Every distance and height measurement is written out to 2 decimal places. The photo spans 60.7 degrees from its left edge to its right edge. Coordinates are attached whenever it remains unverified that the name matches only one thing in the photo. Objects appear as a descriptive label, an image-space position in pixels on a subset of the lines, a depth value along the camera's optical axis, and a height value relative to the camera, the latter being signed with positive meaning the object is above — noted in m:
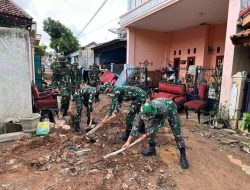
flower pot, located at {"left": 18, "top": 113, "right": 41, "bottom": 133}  4.85 -1.27
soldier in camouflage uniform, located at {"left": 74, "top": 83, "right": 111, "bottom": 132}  5.26 -0.78
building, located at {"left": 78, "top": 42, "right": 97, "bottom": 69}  20.45 +1.12
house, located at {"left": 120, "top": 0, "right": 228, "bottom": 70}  8.44 +2.15
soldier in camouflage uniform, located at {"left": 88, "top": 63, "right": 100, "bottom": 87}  13.52 -0.48
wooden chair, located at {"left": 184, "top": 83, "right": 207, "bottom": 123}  6.57 -0.98
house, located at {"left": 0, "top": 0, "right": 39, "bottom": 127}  4.83 -0.18
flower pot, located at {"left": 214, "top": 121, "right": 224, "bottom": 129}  5.98 -1.48
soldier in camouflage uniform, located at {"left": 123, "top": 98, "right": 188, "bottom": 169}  3.53 -0.86
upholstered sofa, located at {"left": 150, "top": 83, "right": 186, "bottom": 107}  7.46 -0.81
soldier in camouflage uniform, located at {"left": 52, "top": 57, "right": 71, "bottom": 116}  7.74 -0.32
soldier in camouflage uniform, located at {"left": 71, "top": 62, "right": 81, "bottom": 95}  8.25 -0.56
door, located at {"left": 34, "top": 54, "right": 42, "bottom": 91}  10.46 -0.21
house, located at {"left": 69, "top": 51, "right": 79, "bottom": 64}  25.01 +1.45
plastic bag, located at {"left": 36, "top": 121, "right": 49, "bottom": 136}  4.96 -1.44
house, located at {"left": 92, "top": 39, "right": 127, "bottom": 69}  16.41 +1.29
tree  25.16 +3.81
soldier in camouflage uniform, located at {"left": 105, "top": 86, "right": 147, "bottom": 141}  4.43 -0.61
